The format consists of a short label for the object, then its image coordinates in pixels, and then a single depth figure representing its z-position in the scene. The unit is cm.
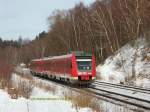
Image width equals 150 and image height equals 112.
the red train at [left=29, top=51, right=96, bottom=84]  2904
